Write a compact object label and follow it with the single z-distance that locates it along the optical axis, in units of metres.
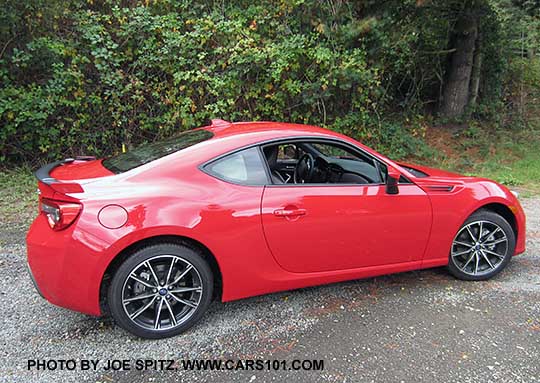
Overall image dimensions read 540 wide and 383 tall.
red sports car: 2.44
